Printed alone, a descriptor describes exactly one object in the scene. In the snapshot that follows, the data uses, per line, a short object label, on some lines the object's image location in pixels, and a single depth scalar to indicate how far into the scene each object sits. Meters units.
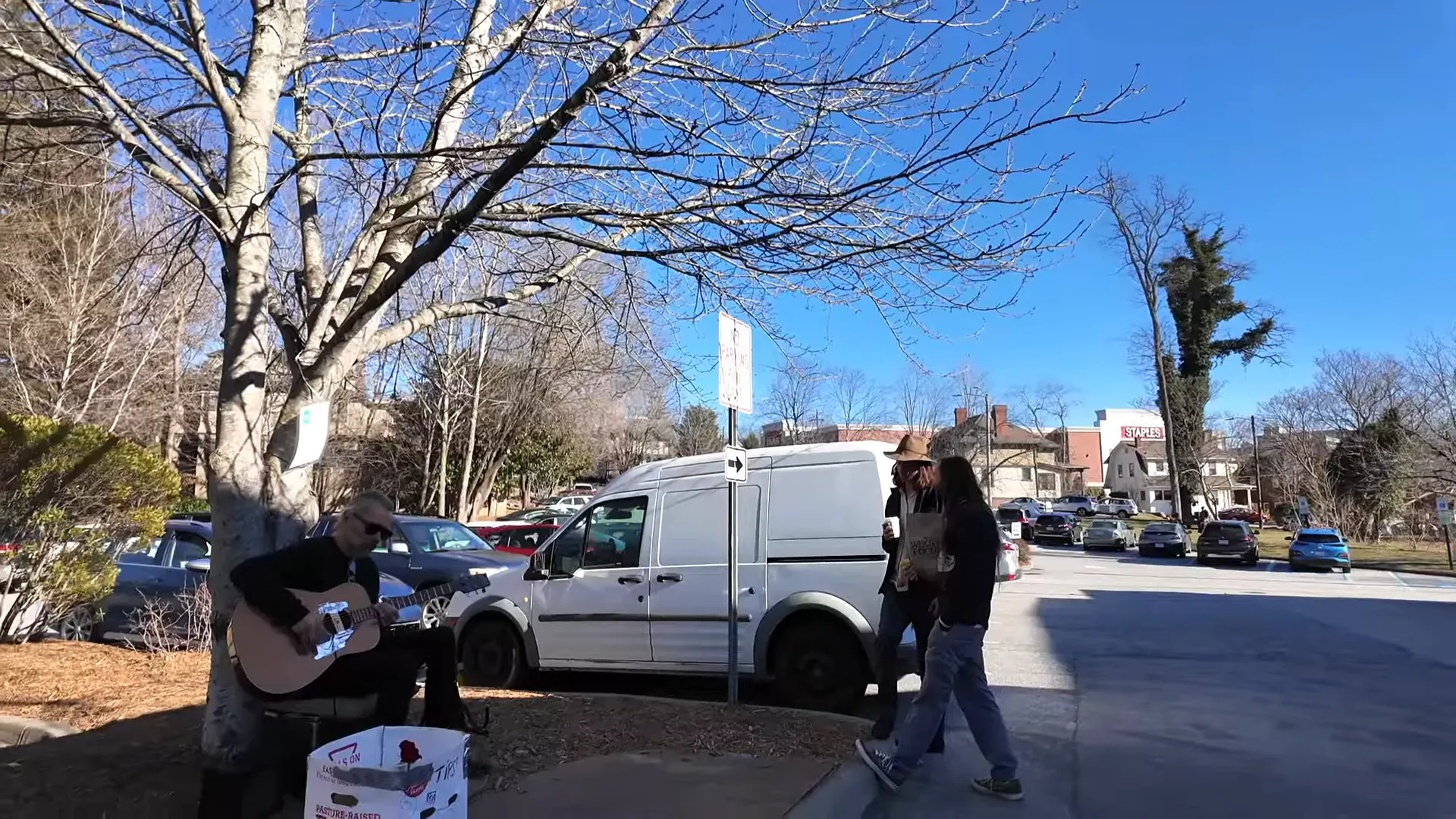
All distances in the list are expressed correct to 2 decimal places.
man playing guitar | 4.14
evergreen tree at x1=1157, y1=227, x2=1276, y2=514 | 46.62
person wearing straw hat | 5.75
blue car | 26.33
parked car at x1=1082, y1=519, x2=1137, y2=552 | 37.50
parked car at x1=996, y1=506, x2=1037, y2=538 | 43.62
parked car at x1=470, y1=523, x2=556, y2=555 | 18.45
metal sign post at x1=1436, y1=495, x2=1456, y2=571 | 25.91
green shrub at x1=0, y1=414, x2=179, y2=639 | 7.57
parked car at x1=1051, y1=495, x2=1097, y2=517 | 62.62
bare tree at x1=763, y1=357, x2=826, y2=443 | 37.06
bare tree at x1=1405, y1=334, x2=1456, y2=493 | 32.59
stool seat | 4.29
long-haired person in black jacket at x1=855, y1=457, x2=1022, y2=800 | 4.94
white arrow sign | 6.50
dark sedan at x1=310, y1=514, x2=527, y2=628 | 11.32
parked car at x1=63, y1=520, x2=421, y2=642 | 9.09
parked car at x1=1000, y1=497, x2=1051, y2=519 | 56.78
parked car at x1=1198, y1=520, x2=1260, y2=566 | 29.28
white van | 7.14
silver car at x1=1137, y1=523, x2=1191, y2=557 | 32.97
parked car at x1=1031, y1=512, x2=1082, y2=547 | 42.09
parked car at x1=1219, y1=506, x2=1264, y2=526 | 54.81
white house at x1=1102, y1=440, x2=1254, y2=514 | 62.25
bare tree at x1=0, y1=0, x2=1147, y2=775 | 4.80
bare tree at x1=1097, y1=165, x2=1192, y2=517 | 44.25
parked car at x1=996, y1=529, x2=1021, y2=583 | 9.00
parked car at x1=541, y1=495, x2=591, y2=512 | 30.25
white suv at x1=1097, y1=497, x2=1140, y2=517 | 64.62
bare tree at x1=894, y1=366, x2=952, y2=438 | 41.47
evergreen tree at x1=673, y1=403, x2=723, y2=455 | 40.22
